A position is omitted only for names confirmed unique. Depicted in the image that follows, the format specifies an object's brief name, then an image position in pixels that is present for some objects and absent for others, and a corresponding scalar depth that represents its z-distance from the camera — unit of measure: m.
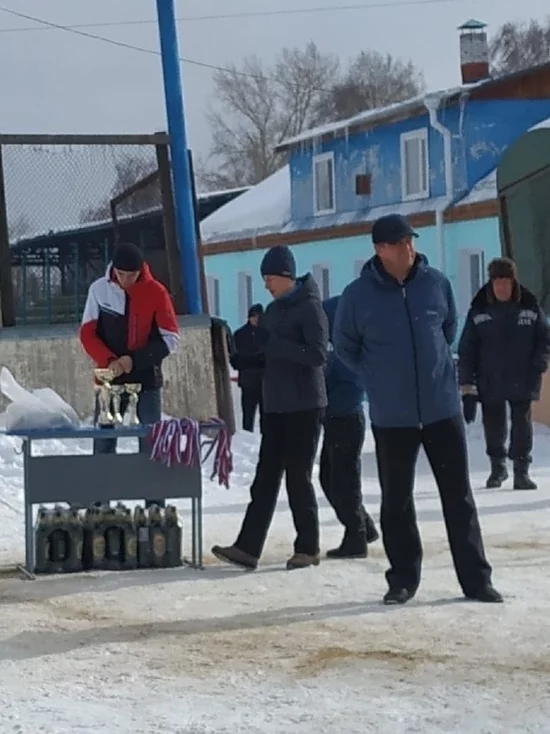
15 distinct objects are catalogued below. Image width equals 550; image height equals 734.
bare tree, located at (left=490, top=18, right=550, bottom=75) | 62.88
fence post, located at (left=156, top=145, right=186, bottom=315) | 13.82
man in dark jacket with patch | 12.12
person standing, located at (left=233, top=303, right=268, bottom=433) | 16.45
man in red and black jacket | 9.05
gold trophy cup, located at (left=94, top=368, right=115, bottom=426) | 8.58
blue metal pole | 14.07
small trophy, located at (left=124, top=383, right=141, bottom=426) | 8.71
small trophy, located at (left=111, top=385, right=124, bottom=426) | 8.67
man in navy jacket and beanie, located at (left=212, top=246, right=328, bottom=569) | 8.34
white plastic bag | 8.38
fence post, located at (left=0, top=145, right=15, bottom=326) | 13.41
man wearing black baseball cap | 7.26
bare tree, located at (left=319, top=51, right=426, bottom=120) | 62.66
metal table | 8.52
